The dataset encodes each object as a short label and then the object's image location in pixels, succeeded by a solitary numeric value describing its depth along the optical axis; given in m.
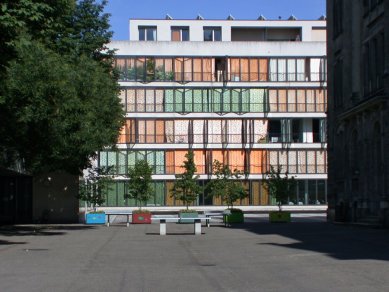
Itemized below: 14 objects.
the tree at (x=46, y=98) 19.53
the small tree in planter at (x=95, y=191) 43.62
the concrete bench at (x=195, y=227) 30.94
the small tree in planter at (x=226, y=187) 48.41
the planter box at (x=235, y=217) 43.06
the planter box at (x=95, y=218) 43.50
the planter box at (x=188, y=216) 42.88
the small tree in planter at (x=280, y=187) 46.84
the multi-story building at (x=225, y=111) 68.44
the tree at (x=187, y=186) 49.47
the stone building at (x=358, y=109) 34.28
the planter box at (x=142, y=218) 45.09
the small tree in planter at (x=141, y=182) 47.38
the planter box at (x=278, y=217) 43.41
